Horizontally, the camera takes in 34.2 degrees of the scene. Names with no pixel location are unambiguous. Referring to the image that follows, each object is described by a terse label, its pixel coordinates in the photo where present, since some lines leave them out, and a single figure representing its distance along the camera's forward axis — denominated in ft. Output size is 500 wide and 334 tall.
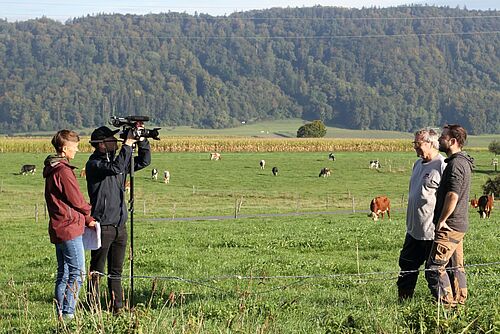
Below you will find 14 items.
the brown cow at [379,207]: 102.37
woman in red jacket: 29.25
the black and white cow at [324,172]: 205.05
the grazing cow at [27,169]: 194.70
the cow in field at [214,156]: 252.77
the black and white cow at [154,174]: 190.39
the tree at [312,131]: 432.25
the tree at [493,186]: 152.46
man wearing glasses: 30.73
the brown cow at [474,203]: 123.16
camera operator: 30.66
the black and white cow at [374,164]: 229.86
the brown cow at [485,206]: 100.63
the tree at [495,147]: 269.03
